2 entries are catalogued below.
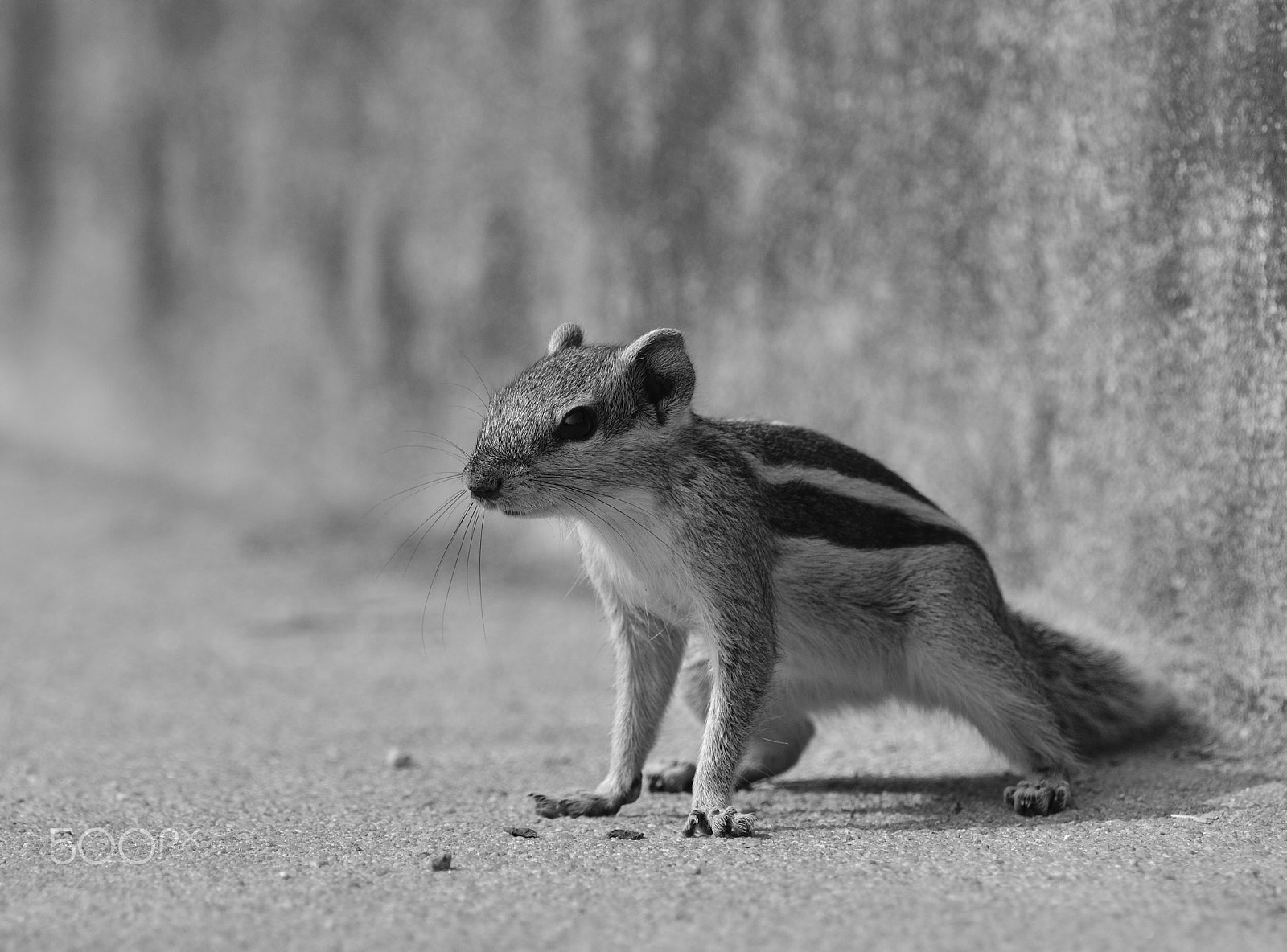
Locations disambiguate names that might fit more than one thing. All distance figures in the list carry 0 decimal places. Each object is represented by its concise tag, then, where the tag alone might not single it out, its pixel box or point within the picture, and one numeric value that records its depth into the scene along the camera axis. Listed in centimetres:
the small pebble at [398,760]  1005
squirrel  833
